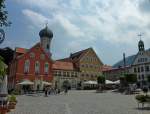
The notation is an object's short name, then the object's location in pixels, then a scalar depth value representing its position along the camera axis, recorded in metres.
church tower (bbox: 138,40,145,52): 40.46
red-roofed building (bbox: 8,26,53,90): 29.06
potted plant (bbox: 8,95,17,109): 8.43
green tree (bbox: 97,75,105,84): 26.72
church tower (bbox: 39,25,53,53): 41.60
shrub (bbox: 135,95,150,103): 8.59
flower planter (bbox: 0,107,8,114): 7.01
